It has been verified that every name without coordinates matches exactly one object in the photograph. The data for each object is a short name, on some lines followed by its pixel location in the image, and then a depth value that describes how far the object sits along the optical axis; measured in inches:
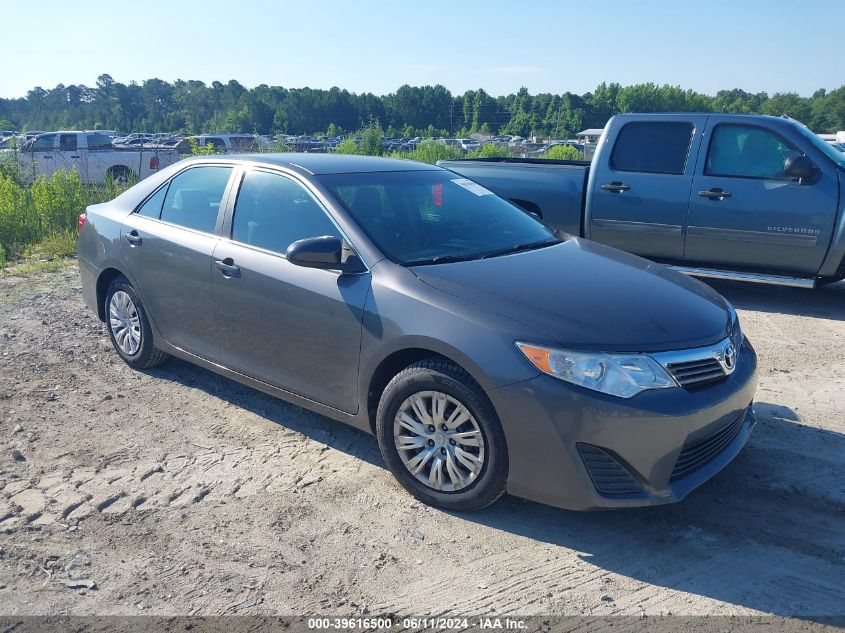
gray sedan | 121.6
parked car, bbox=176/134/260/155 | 933.9
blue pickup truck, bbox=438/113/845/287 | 280.8
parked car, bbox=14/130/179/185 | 685.9
